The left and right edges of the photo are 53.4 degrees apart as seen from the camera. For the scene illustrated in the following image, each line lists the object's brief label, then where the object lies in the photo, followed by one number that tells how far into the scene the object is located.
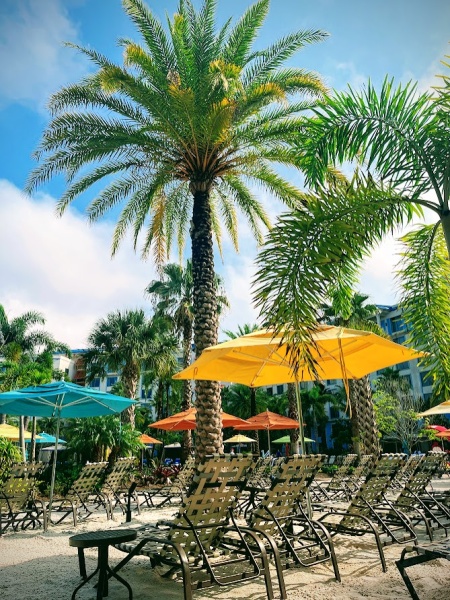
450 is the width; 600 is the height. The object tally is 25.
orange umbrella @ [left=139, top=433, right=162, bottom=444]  26.05
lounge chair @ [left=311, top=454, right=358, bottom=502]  10.01
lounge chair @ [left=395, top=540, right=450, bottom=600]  3.22
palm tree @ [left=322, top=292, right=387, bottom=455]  21.84
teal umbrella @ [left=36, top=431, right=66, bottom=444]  26.93
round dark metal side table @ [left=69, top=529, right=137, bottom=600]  3.82
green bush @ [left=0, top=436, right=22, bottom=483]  10.46
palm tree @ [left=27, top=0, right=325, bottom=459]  10.98
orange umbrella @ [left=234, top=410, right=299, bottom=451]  17.09
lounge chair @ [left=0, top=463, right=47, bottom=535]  7.79
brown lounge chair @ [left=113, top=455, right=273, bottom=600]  3.93
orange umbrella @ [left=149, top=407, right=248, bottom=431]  16.19
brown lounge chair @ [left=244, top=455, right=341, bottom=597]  4.63
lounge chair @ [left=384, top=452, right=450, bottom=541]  6.23
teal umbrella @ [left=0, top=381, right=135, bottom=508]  8.29
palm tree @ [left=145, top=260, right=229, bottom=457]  28.21
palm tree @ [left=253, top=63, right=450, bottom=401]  5.38
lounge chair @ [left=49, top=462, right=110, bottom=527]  8.75
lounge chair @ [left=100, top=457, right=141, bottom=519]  9.22
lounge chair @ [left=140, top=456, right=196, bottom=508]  10.88
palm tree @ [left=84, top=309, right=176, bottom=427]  27.42
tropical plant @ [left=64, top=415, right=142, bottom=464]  16.50
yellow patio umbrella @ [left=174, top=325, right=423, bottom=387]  6.30
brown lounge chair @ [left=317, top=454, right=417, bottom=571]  5.34
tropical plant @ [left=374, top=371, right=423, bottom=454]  34.34
